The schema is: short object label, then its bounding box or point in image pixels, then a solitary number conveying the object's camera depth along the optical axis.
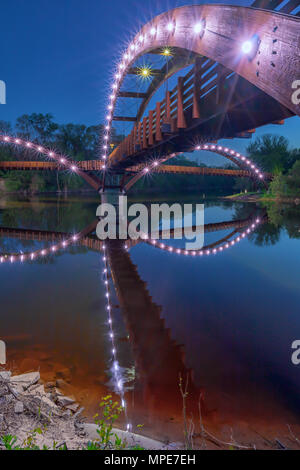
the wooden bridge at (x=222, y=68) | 3.30
